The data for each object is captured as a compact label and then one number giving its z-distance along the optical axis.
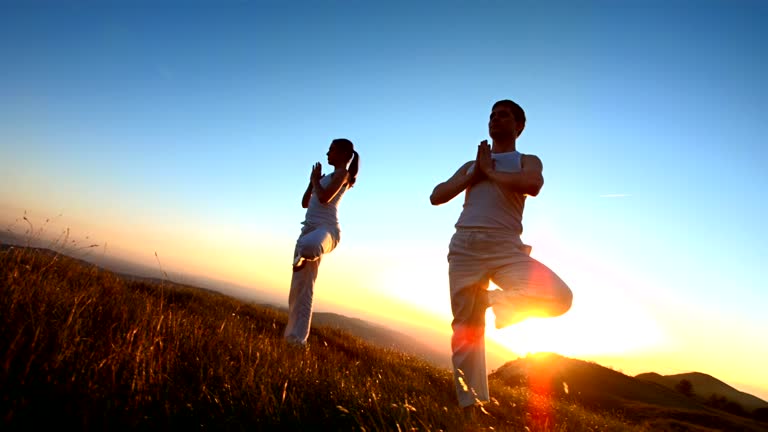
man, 3.71
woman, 6.29
